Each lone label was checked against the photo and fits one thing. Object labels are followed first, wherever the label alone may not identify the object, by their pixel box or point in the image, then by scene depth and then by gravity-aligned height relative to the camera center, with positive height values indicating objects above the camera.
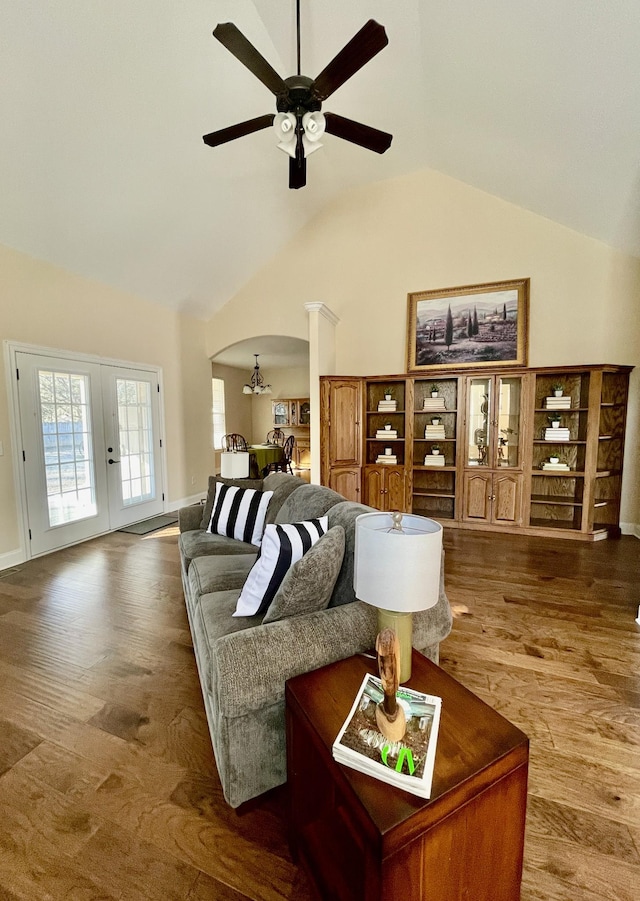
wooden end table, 0.78 -0.86
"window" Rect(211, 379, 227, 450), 8.81 +0.20
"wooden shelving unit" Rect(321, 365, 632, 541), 4.44 -0.37
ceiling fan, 2.03 +1.99
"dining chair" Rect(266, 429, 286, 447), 9.63 -0.39
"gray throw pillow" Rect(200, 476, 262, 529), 3.06 -0.52
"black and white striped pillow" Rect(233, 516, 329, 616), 1.65 -0.61
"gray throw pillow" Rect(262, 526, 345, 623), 1.43 -0.61
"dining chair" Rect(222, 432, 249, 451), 8.01 -0.46
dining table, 7.63 -0.69
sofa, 1.24 -0.81
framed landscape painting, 4.71 +1.18
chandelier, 8.87 +0.80
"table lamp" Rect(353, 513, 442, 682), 1.14 -0.46
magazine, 0.86 -0.78
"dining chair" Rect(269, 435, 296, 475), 7.65 -0.79
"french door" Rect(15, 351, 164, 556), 3.88 -0.28
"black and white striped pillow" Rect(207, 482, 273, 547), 2.76 -0.67
